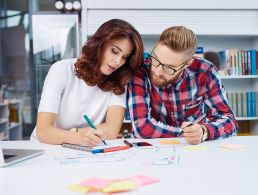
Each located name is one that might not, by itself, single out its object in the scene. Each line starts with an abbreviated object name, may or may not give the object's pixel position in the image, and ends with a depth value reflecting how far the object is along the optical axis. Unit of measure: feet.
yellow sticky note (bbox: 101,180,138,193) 2.61
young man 5.15
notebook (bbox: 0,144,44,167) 3.48
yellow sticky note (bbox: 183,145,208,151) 4.30
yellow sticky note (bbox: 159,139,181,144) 4.80
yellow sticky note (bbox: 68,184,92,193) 2.64
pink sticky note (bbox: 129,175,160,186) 2.85
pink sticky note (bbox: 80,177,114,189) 2.75
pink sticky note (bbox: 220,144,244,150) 4.36
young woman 5.19
